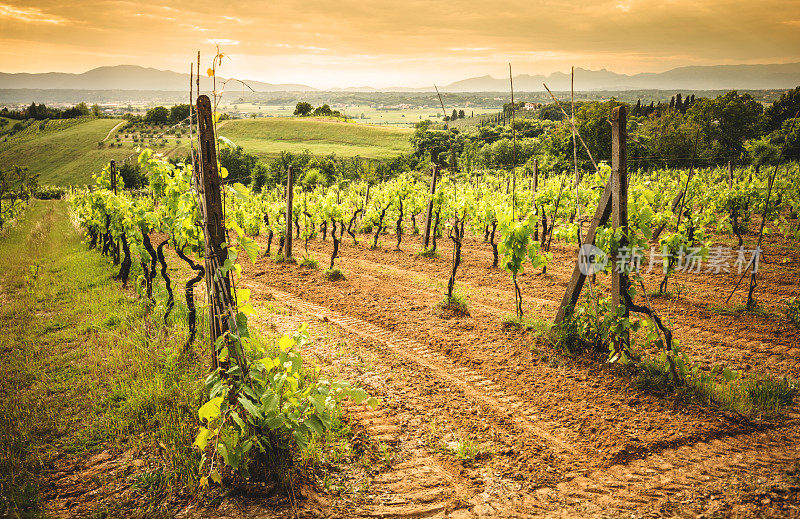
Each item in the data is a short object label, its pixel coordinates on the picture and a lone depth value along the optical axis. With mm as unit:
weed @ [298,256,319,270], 11642
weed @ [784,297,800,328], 6750
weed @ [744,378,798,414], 4594
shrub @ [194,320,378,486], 2996
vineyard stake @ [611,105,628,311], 4895
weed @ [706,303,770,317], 7152
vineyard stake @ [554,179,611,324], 5219
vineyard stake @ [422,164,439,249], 13364
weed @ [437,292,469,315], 7614
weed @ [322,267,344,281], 10312
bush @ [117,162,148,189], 49031
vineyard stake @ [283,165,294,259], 11843
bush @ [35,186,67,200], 40969
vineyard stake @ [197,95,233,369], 3328
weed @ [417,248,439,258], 12883
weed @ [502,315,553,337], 6232
